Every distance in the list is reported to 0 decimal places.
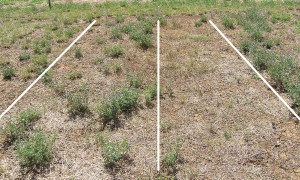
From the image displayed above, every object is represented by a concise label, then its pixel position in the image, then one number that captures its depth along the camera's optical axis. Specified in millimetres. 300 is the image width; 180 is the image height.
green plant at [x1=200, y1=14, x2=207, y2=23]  15095
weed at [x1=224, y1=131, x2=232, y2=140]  8562
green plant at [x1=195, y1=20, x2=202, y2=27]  14703
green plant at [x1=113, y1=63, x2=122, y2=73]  11328
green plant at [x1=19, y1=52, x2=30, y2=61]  12195
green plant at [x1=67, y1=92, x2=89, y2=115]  9492
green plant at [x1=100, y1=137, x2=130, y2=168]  7738
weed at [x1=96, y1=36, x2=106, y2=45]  13145
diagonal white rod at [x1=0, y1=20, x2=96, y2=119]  9948
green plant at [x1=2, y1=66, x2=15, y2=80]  11188
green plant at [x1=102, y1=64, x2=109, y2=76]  11241
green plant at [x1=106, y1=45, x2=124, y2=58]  12211
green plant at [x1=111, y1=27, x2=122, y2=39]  13513
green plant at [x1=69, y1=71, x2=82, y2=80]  11031
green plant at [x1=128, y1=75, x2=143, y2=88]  10508
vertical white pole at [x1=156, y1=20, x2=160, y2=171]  8014
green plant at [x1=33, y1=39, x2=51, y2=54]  12656
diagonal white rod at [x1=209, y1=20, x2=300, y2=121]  9509
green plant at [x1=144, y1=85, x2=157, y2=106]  9797
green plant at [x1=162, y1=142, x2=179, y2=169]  7676
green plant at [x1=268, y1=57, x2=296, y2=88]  10484
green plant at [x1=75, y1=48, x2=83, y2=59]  12227
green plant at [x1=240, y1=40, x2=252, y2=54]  12461
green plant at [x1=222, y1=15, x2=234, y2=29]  14415
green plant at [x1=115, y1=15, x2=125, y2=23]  15236
